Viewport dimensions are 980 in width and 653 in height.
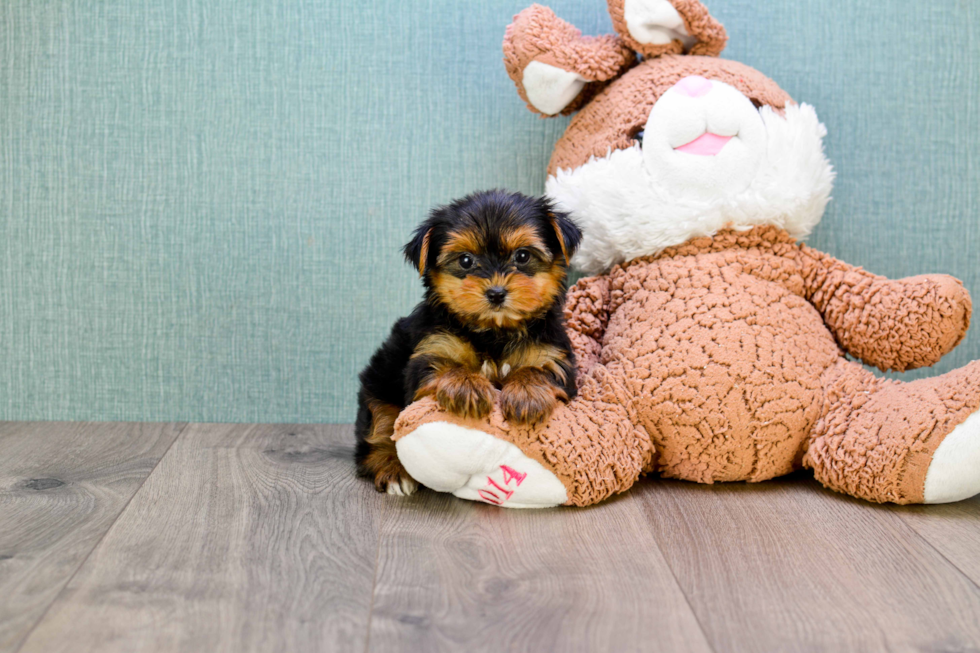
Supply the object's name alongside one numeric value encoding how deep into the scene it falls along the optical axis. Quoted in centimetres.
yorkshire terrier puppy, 86
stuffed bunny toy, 88
